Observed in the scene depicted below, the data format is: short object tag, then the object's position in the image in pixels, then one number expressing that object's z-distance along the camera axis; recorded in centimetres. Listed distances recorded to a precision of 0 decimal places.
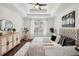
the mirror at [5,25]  165
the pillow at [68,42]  120
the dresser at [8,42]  139
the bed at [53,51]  84
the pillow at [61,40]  132
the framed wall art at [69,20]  137
